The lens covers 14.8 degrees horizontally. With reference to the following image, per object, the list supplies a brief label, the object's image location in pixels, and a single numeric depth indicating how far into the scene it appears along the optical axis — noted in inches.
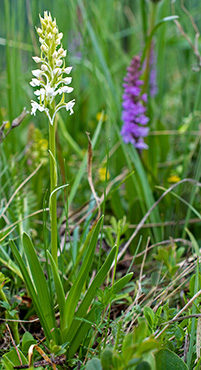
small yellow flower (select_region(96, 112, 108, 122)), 47.2
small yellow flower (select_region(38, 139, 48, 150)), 37.0
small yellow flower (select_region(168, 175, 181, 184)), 36.3
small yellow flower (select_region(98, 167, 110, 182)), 38.6
